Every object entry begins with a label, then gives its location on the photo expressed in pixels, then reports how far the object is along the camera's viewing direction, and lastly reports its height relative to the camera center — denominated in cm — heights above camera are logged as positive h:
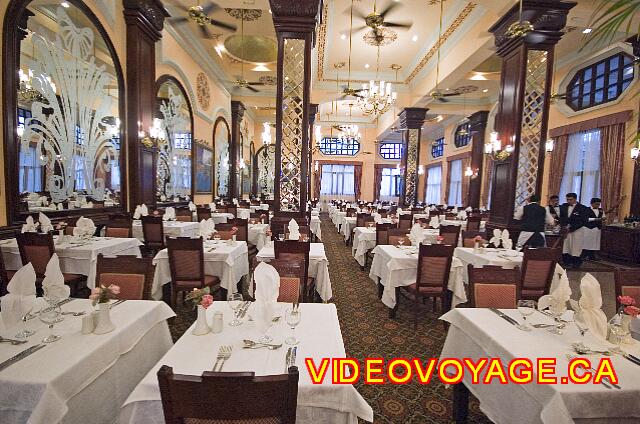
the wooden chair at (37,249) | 381 -79
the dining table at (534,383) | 146 -88
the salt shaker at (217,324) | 192 -79
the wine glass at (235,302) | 223 -81
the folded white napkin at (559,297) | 218 -66
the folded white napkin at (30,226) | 428 -60
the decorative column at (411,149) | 1263 +167
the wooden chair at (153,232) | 591 -87
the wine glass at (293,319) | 189 -77
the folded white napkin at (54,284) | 208 -67
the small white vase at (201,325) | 189 -79
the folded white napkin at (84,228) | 469 -66
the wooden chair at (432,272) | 393 -95
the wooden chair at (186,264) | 381 -91
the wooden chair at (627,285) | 279 -72
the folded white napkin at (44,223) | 441 -57
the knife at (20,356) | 150 -83
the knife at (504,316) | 219 -83
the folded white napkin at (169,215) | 725 -68
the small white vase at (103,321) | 185 -77
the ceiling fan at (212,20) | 744 +392
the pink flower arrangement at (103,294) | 186 -62
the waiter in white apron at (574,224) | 763 -66
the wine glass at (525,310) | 208 -76
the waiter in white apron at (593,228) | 775 -73
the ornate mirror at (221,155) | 1238 +116
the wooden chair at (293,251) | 374 -71
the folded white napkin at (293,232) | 477 -64
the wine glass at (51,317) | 176 -79
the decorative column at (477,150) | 1370 +177
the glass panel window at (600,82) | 816 +297
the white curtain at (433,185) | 1959 +39
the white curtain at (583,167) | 895 +81
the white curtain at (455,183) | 1656 +43
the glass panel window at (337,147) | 2125 +264
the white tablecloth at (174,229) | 645 -89
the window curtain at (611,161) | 812 +88
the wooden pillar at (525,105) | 607 +164
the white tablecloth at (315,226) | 916 -105
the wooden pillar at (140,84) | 671 +203
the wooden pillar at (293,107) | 583 +144
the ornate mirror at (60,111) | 446 +107
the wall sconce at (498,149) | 636 +85
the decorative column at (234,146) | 1390 +162
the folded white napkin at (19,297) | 184 -67
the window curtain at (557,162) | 978 +97
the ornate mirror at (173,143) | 848 +111
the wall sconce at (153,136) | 704 +103
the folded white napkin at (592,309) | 190 -65
